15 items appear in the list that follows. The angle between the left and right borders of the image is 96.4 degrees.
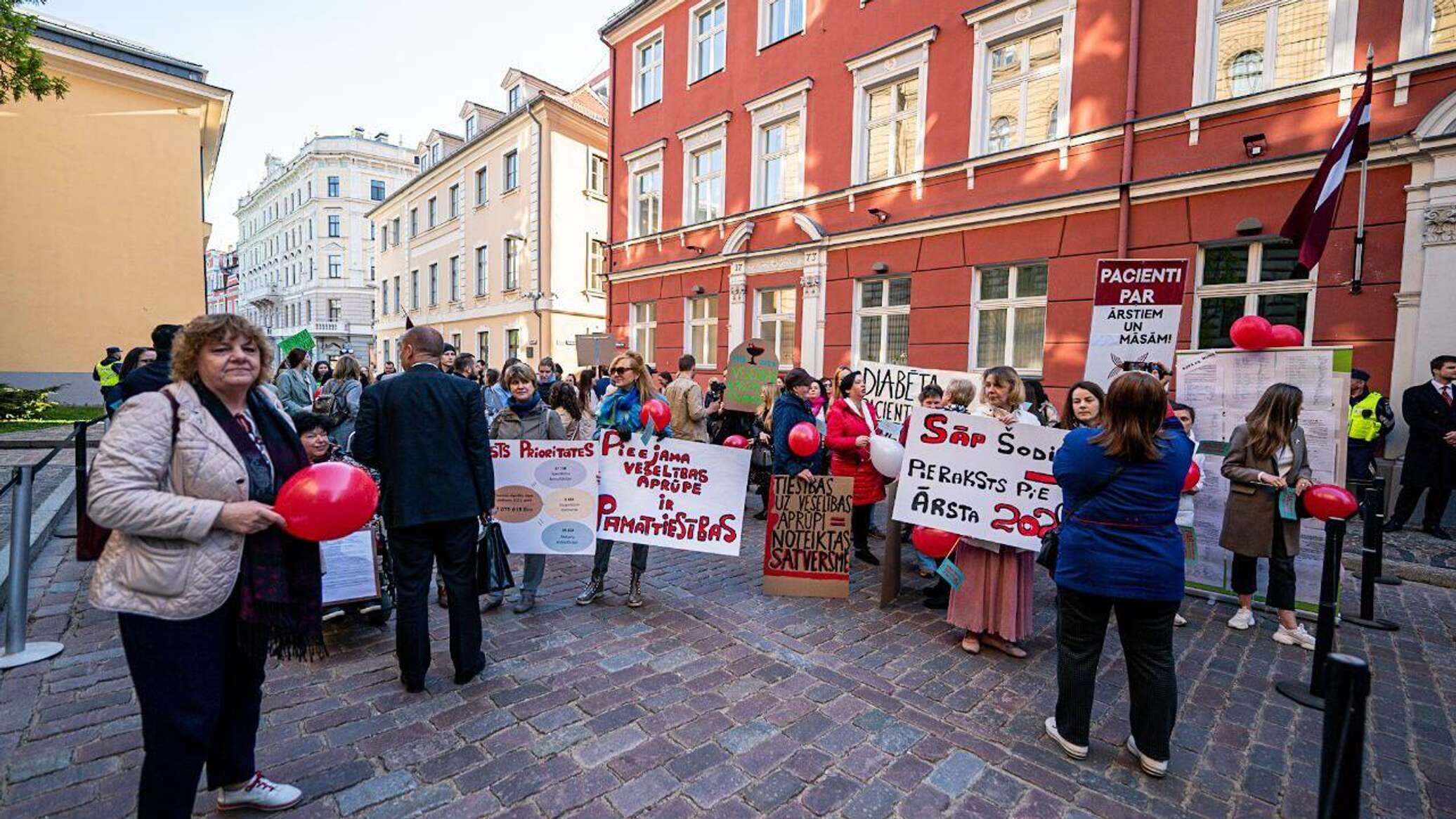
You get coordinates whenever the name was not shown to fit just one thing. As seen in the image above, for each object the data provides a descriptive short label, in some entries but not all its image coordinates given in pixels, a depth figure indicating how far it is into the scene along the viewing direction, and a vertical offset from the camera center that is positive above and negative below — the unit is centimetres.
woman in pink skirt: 416 -141
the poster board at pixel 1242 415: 473 -25
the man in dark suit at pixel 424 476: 342 -58
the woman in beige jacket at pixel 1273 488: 436 -70
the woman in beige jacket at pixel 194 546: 201 -60
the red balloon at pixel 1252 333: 496 +39
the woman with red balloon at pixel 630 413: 492 -32
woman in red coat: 583 -66
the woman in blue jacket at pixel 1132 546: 277 -72
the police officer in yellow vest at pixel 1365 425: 722 -43
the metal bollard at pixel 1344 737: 192 -106
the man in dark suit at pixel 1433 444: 668 -58
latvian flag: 623 +189
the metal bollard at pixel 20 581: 376 -130
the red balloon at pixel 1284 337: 505 +37
